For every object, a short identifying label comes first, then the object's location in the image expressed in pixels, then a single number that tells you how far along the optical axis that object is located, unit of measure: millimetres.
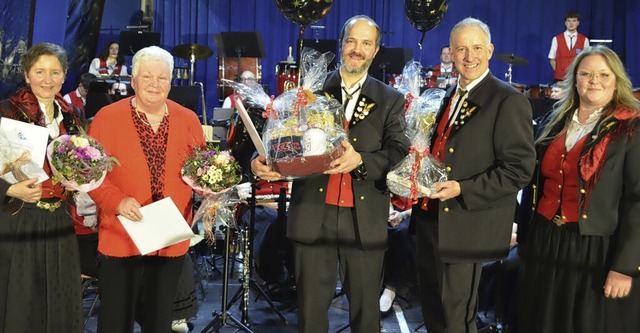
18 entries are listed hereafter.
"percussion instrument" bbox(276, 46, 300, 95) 9462
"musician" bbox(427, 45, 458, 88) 11267
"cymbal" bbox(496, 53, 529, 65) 12586
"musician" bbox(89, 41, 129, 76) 12492
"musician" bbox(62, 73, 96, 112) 10422
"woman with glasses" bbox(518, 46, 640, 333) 3246
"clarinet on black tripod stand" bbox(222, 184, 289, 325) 4914
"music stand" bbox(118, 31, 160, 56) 11758
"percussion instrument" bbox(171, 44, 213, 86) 11844
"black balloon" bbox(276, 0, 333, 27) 4613
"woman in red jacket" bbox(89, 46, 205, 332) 3271
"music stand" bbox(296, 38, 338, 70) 9648
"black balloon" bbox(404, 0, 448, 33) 5339
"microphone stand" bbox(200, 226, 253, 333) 4453
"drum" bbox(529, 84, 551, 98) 11706
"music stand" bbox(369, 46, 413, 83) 10421
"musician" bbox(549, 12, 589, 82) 13055
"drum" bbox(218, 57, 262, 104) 11938
